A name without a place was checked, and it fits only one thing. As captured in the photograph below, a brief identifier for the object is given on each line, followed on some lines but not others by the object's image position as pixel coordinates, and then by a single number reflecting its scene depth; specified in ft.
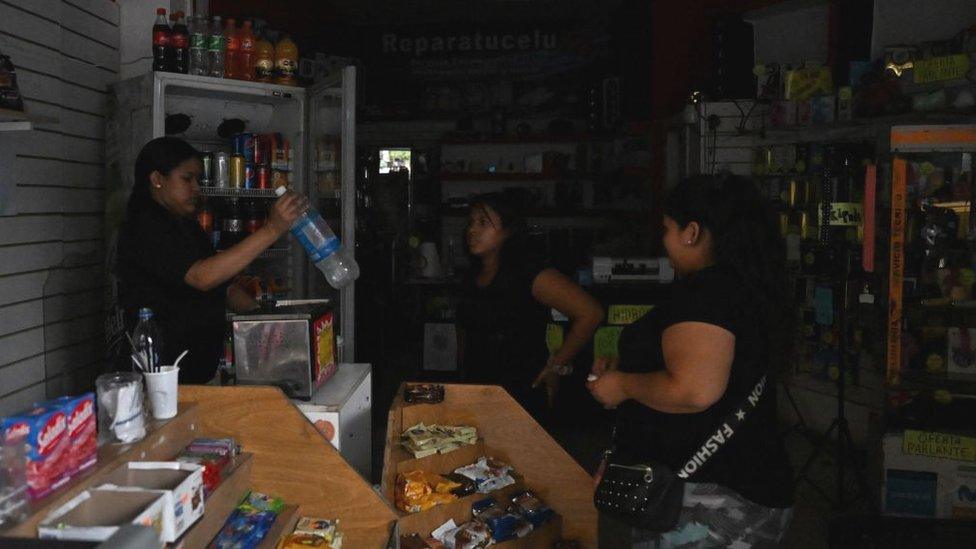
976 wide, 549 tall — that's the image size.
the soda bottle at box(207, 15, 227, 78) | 14.69
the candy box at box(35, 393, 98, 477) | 5.26
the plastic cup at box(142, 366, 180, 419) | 6.62
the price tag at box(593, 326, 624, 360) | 18.96
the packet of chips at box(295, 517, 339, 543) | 7.38
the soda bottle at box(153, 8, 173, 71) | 14.05
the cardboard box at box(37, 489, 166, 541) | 4.86
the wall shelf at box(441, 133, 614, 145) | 29.77
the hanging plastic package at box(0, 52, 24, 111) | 9.43
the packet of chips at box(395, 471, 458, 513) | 9.07
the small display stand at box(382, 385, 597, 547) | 10.04
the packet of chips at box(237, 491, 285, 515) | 7.10
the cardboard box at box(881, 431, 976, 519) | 13.94
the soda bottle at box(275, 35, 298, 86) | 15.57
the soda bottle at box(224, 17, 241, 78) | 15.16
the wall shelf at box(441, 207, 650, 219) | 29.12
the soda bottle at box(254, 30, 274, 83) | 15.42
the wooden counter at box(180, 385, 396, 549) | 7.72
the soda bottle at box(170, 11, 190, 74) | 14.21
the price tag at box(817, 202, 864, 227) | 17.79
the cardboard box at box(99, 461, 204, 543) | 5.32
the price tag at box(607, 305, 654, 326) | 19.33
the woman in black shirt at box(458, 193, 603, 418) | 10.68
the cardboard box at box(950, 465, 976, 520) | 13.92
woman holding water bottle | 9.12
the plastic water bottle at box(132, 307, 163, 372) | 7.37
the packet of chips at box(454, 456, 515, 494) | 9.70
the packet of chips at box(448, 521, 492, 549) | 9.12
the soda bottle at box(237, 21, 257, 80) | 15.28
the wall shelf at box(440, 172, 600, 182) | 29.40
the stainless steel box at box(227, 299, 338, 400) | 8.50
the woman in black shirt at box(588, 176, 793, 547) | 6.64
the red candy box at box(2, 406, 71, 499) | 4.84
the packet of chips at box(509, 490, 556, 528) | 9.73
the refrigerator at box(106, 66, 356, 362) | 14.05
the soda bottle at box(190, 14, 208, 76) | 14.56
